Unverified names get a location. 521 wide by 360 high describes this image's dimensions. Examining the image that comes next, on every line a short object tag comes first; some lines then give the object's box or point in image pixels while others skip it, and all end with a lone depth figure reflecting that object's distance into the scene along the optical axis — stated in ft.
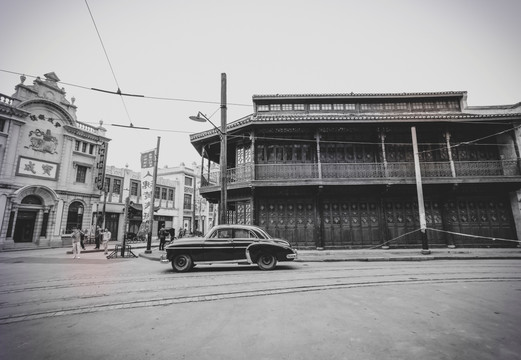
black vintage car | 28.94
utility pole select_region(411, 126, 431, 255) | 39.40
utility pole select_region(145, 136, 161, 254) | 49.60
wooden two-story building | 46.75
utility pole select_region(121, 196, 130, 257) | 46.49
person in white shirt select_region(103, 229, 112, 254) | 55.52
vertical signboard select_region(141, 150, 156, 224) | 51.06
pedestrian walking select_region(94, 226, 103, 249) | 64.08
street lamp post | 33.42
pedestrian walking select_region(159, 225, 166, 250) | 56.03
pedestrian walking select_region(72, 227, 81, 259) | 45.24
